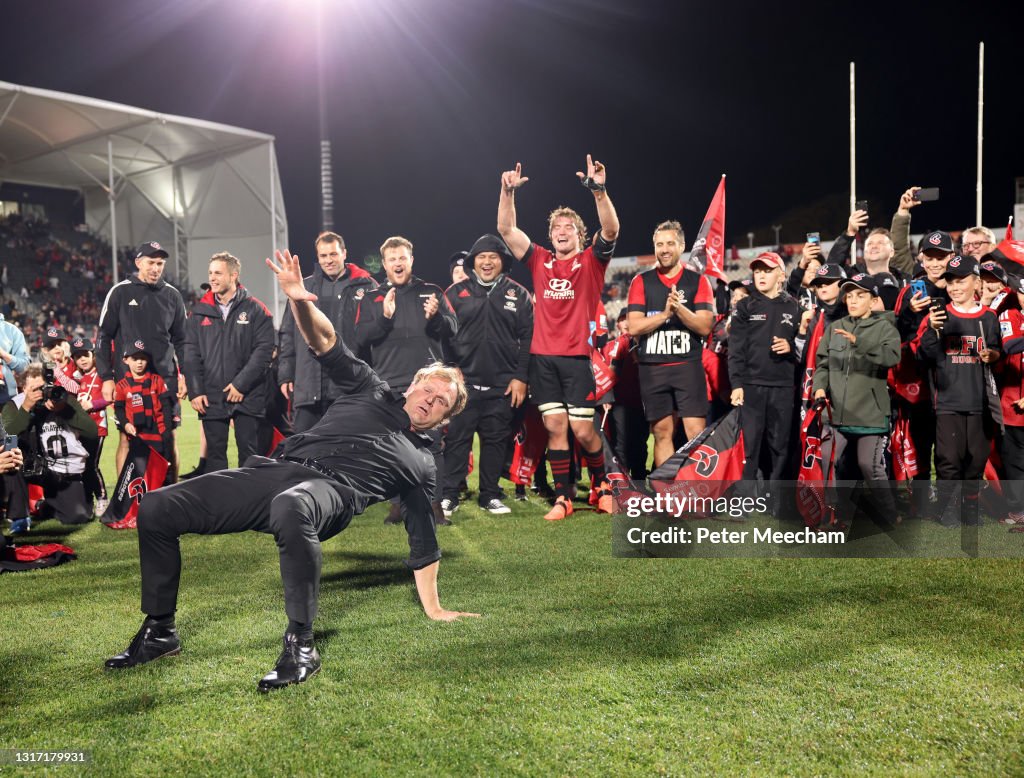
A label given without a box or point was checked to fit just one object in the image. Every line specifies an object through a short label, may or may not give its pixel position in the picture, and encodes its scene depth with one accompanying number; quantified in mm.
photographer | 6555
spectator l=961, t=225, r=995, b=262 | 6590
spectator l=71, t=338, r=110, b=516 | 6910
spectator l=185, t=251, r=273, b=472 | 6984
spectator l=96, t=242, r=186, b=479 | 6730
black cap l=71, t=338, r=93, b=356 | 8594
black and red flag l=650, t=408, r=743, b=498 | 5934
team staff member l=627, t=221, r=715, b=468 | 6262
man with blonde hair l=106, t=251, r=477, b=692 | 3236
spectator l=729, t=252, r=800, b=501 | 6090
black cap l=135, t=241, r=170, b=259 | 6711
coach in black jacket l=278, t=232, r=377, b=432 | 6648
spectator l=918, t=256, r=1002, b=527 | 5586
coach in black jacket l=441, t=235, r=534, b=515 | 6781
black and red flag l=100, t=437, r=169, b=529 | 6430
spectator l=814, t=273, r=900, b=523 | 5434
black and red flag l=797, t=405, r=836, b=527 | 5648
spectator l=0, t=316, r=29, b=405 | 5590
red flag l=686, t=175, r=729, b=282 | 7639
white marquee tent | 31578
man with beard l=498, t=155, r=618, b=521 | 6477
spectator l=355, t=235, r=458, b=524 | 6395
